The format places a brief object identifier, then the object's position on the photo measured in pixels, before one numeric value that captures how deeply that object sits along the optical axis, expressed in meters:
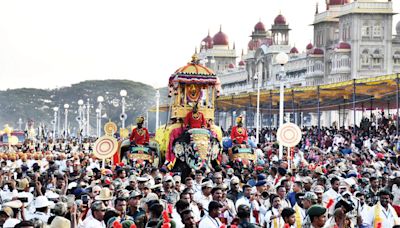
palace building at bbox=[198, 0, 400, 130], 92.06
